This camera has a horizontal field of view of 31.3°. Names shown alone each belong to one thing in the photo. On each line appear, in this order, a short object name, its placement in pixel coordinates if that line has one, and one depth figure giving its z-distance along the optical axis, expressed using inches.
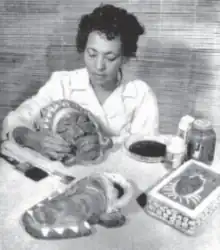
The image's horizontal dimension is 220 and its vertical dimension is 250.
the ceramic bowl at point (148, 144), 46.1
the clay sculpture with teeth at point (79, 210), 35.5
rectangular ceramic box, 36.0
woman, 47.3
